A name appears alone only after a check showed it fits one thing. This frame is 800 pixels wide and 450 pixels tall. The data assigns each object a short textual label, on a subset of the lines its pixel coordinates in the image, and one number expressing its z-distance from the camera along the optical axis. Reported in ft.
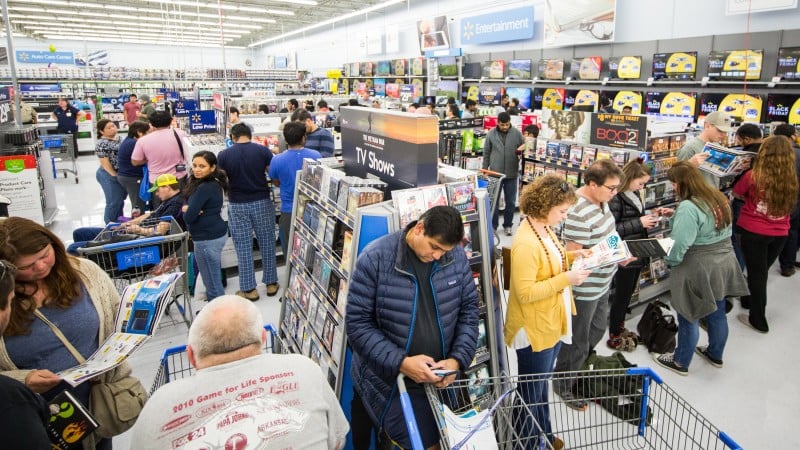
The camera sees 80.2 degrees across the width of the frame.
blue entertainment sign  45.14
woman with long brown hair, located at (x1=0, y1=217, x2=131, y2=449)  6.15
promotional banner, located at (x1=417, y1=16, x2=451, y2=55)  54.60
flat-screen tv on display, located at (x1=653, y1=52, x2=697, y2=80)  31.63
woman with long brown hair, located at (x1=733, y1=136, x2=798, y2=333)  13.01
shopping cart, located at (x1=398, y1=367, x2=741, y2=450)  5.32
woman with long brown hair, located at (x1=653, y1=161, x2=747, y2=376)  11.07
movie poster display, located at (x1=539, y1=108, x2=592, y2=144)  19.69
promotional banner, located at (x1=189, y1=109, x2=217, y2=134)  28.07
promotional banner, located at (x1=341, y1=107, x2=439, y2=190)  8.27
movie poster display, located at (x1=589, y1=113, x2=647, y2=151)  16.83
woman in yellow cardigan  8.33
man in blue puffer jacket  6.74
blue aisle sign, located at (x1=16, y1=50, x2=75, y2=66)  84.17
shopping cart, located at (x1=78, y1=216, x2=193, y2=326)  11.62
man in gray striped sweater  10.08
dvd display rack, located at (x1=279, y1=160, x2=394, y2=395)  8.36
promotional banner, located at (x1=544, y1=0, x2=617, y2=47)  36.99
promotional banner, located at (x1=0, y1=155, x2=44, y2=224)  19.54
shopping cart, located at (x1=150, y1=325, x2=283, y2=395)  6.70
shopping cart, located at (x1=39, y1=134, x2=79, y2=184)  38.04
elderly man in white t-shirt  4.37
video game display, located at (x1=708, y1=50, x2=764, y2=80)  28.09
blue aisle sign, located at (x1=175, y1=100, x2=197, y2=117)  38.82
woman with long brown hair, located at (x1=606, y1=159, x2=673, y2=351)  12.25
